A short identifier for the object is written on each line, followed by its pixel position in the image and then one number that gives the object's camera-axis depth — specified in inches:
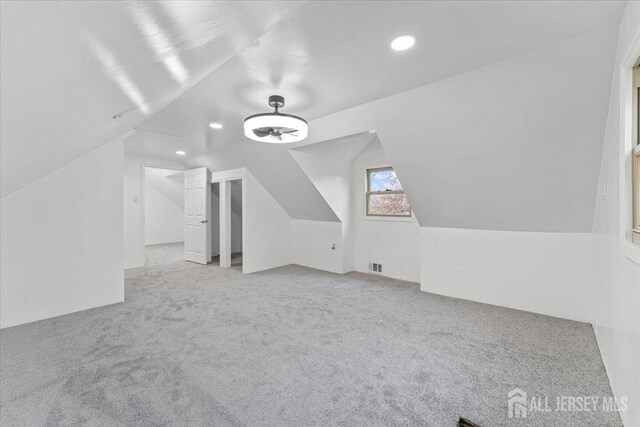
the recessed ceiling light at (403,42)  73.8
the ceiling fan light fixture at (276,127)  98.7
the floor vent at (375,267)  193.0
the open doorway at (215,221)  278.1
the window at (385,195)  183.3
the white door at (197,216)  231.3
